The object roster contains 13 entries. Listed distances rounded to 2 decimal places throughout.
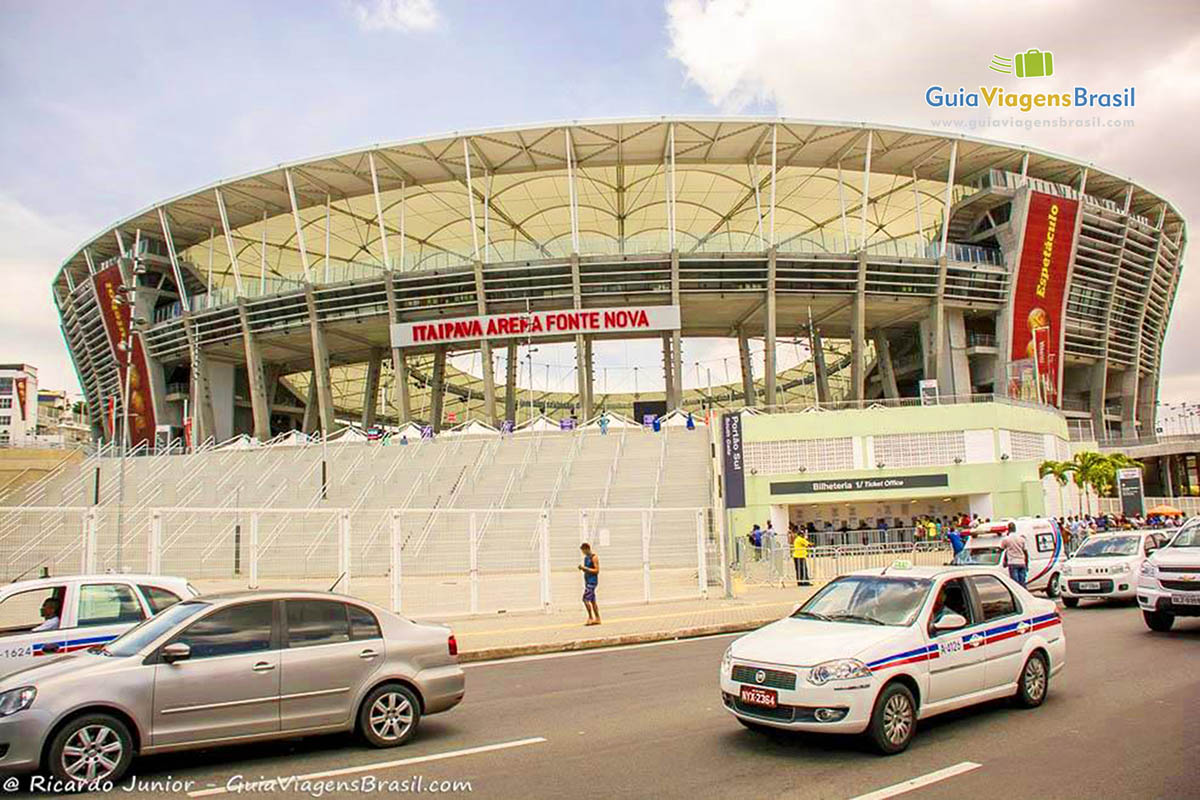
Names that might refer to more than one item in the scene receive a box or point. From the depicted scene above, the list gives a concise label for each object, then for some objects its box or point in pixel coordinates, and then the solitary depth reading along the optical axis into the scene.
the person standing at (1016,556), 18.08
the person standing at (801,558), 22.50
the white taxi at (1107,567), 17.62
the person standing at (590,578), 16.17
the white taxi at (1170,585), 12.73
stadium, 32.16
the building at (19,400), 86.64
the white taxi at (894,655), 6.95
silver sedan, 6.36
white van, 20.02
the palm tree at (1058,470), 36.31
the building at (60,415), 99.75
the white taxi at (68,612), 9.12
